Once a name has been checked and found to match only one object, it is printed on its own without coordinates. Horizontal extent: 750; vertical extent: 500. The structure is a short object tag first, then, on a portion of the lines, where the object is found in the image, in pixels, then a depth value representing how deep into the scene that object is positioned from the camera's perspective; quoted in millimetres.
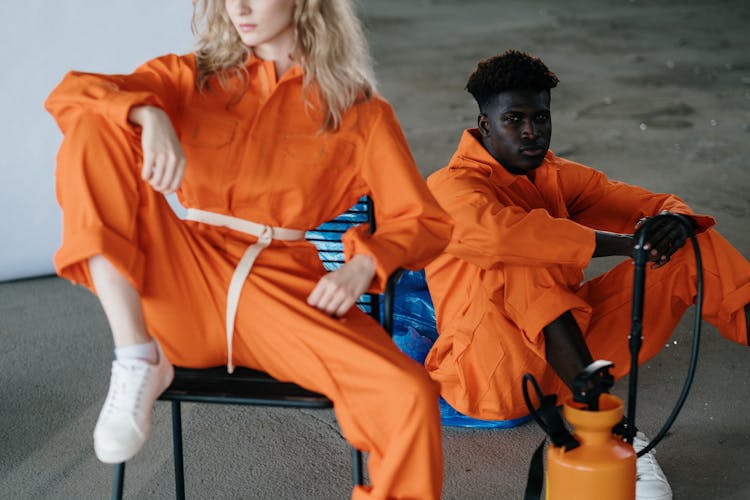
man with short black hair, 3219
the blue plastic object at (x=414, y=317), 3696
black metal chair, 2645
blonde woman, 2558
